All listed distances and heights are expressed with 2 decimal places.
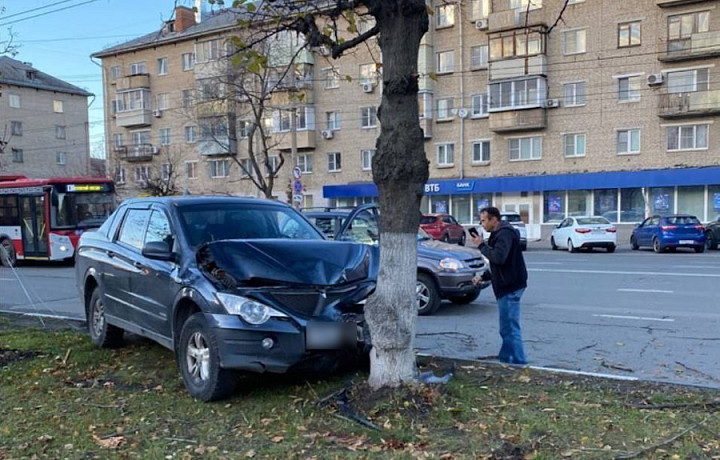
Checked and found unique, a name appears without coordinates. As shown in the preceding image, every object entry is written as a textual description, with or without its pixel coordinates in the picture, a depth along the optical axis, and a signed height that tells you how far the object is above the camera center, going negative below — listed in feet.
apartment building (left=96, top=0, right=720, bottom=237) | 103.09 +14.64
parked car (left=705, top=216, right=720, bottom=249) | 80.89 -5.76
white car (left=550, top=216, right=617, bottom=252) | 80.48 -5.43
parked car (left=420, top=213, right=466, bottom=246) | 94.02 -5.08
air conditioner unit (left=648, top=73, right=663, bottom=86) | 104.47 +18.85
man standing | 20.84 -2.97
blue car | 75.82 -5.29
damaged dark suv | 16.02 -2.54
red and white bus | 64.69 -1.26
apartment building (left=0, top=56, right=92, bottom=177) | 181.27 +23.54
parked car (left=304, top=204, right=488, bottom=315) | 32.37 -3.96
